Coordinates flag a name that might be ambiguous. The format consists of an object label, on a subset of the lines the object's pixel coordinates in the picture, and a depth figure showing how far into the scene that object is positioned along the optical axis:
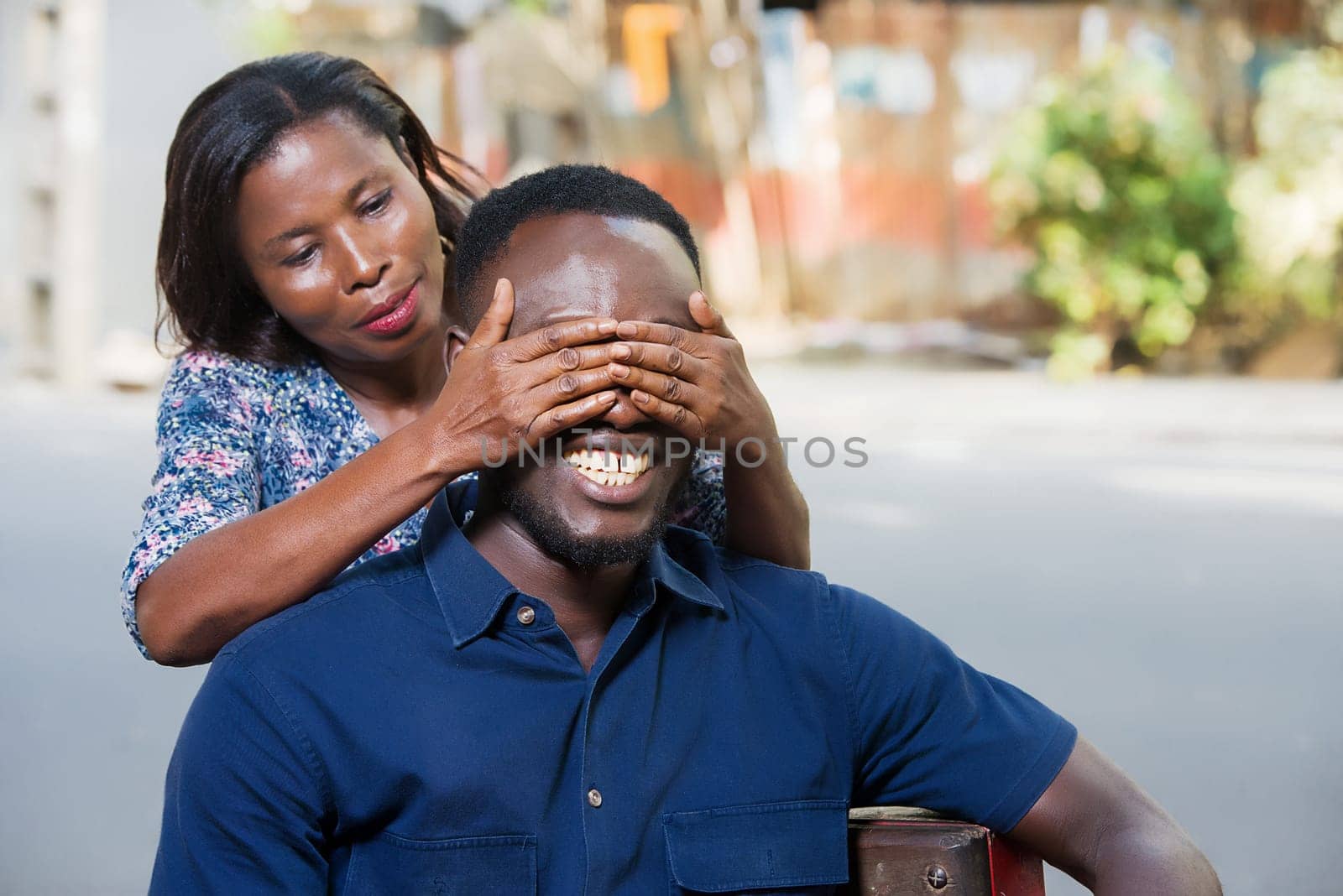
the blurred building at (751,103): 11.94
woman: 1.83
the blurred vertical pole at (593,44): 11.70
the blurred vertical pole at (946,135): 12.28
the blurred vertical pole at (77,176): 10.84
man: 1.49
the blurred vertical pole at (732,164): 12.34
